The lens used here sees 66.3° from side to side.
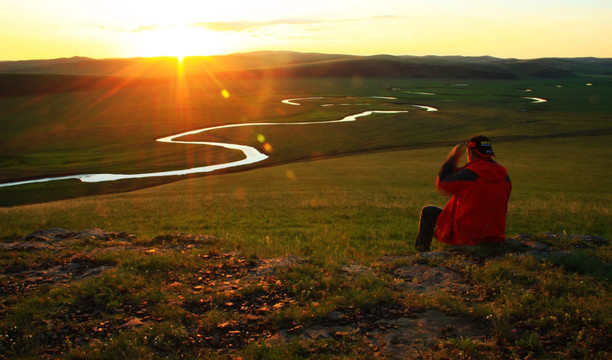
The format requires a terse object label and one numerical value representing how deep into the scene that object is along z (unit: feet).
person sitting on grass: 24.81
